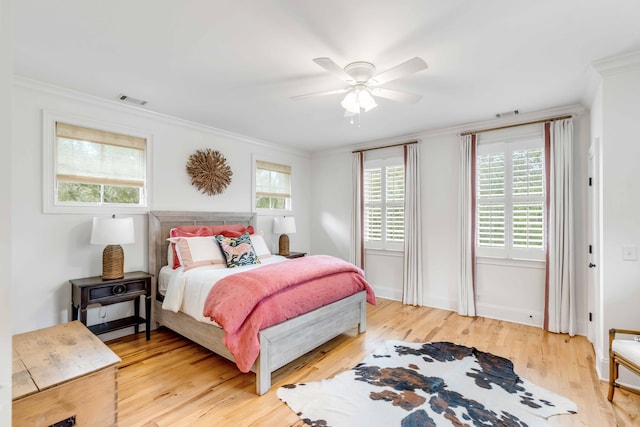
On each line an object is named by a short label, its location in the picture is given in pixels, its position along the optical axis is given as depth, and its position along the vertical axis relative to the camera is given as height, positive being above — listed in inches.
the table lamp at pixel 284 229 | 196.6 -10.2
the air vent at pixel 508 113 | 145.3 +48.2
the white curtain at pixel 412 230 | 181.3 -10.1
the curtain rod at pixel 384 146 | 185.3 +42.9
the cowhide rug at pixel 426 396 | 81.0 -54.5
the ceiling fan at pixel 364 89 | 96.8 +41.4
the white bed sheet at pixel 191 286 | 110.3 -28.5
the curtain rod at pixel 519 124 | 140.5 +43.9
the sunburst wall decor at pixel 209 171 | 162.6 +23.3
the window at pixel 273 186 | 201.9 +19.0
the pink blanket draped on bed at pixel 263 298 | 92.3 -28.8
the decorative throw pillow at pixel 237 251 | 136.6 -17.5
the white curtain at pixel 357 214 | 206.7 -0.6
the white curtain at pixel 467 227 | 162.6 -7.7
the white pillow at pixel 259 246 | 160.2 -17.8
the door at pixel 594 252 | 108.1 -15.5
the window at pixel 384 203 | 192.7 +6.4
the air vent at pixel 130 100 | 125.8 +48.3
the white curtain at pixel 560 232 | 137.5 -8.6
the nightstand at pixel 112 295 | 112.3 -31.7
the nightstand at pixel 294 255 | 193.1 -27.1
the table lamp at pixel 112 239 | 116.0 -9.9
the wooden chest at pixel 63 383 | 57.8 -34.0
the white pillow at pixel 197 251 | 131.0 -16.9
